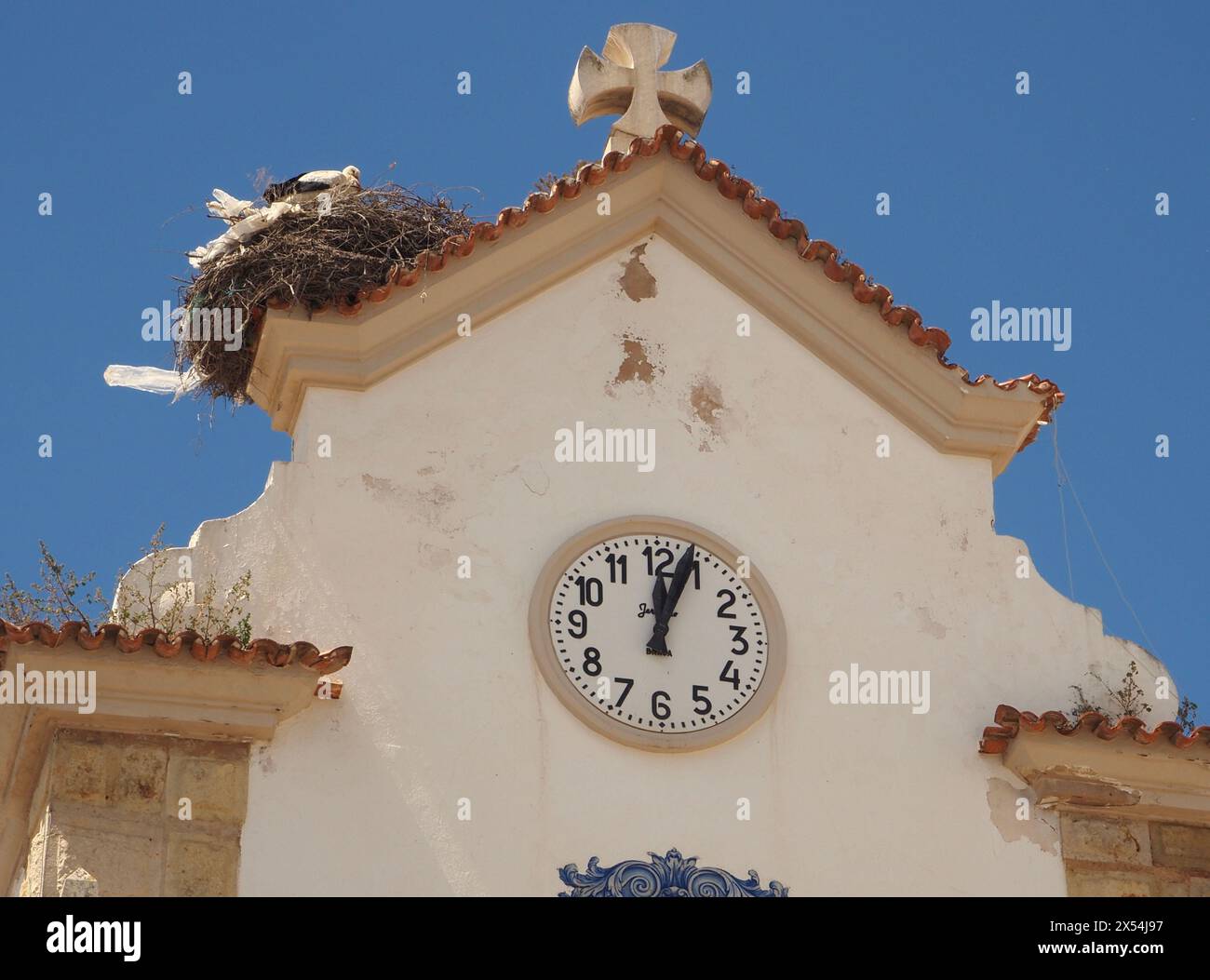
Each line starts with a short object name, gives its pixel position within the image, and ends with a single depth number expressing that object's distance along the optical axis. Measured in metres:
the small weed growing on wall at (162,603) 12.58
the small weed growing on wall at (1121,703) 13.52
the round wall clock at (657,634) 12.94
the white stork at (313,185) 14.84
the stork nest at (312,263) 13.92
